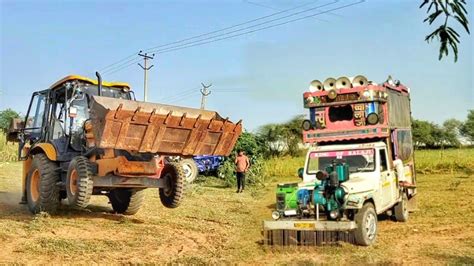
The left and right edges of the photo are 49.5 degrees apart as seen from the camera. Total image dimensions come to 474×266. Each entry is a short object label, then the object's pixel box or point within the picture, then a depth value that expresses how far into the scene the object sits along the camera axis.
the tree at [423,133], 56.73
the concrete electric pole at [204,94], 44.47
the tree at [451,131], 58.62
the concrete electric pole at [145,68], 37.69
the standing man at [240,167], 18.41
